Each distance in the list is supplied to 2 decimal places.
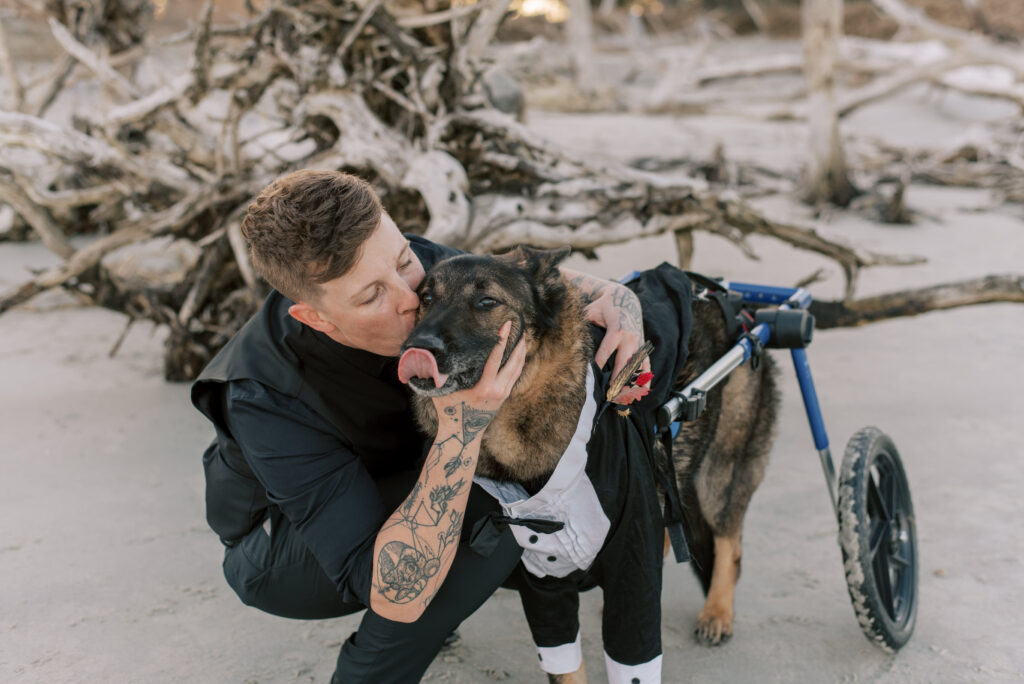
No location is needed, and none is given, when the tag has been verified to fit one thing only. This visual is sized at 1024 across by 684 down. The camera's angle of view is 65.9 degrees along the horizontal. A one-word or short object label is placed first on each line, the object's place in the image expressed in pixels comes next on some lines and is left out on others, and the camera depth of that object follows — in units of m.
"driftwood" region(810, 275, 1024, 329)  3.78
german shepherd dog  1.91
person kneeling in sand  1.90
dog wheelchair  2.47
